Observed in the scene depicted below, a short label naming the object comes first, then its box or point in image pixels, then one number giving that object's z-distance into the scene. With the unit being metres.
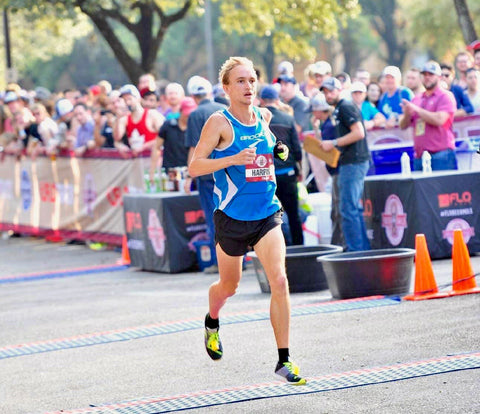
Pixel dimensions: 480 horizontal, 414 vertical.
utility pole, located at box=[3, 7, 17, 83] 39.00
